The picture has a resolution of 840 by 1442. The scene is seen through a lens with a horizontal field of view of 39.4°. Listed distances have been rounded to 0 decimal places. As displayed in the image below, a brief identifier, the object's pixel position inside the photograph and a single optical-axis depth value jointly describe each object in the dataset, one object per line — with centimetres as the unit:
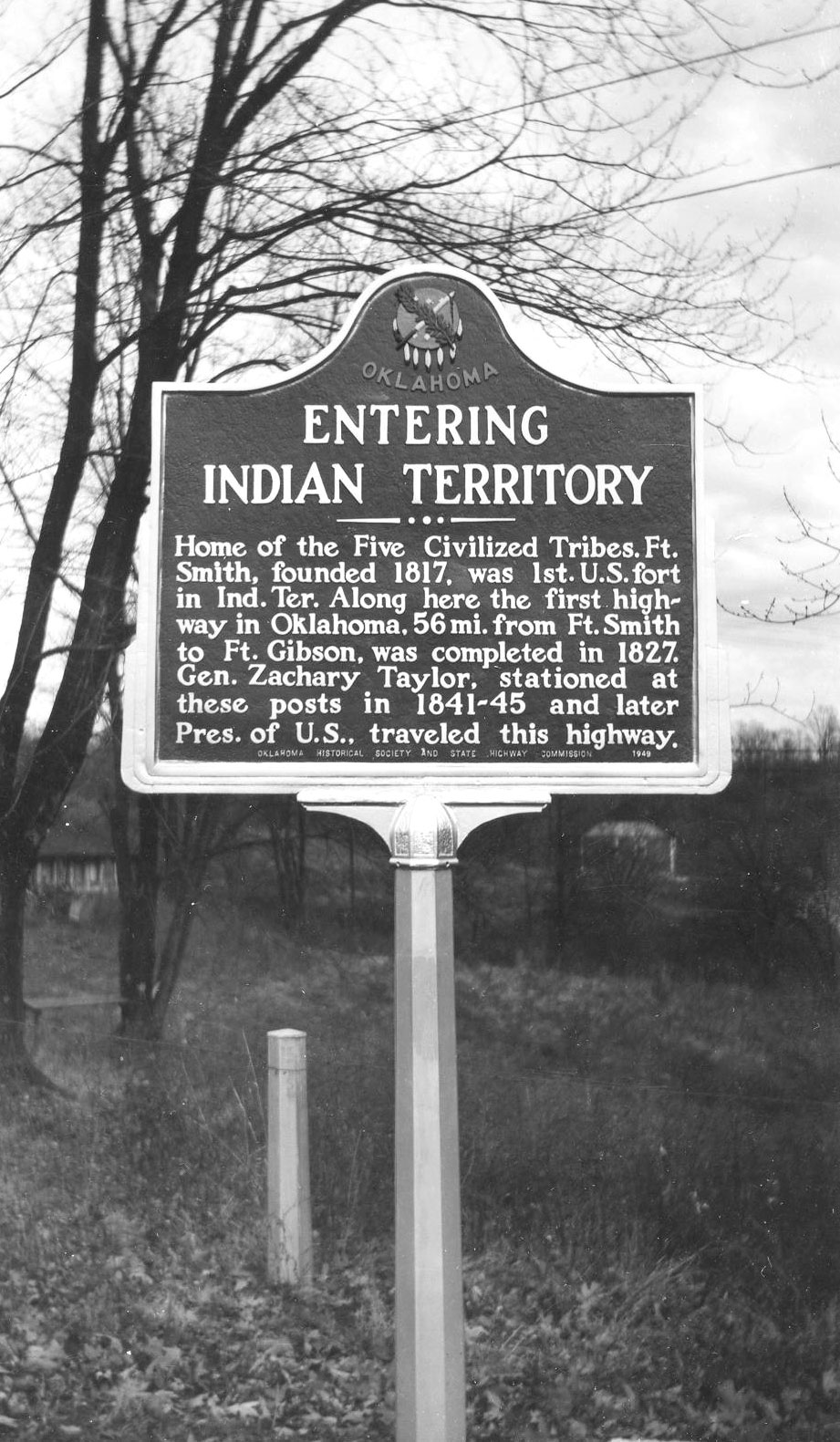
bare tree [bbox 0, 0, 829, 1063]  413
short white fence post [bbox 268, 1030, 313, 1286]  383
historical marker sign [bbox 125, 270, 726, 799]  314
